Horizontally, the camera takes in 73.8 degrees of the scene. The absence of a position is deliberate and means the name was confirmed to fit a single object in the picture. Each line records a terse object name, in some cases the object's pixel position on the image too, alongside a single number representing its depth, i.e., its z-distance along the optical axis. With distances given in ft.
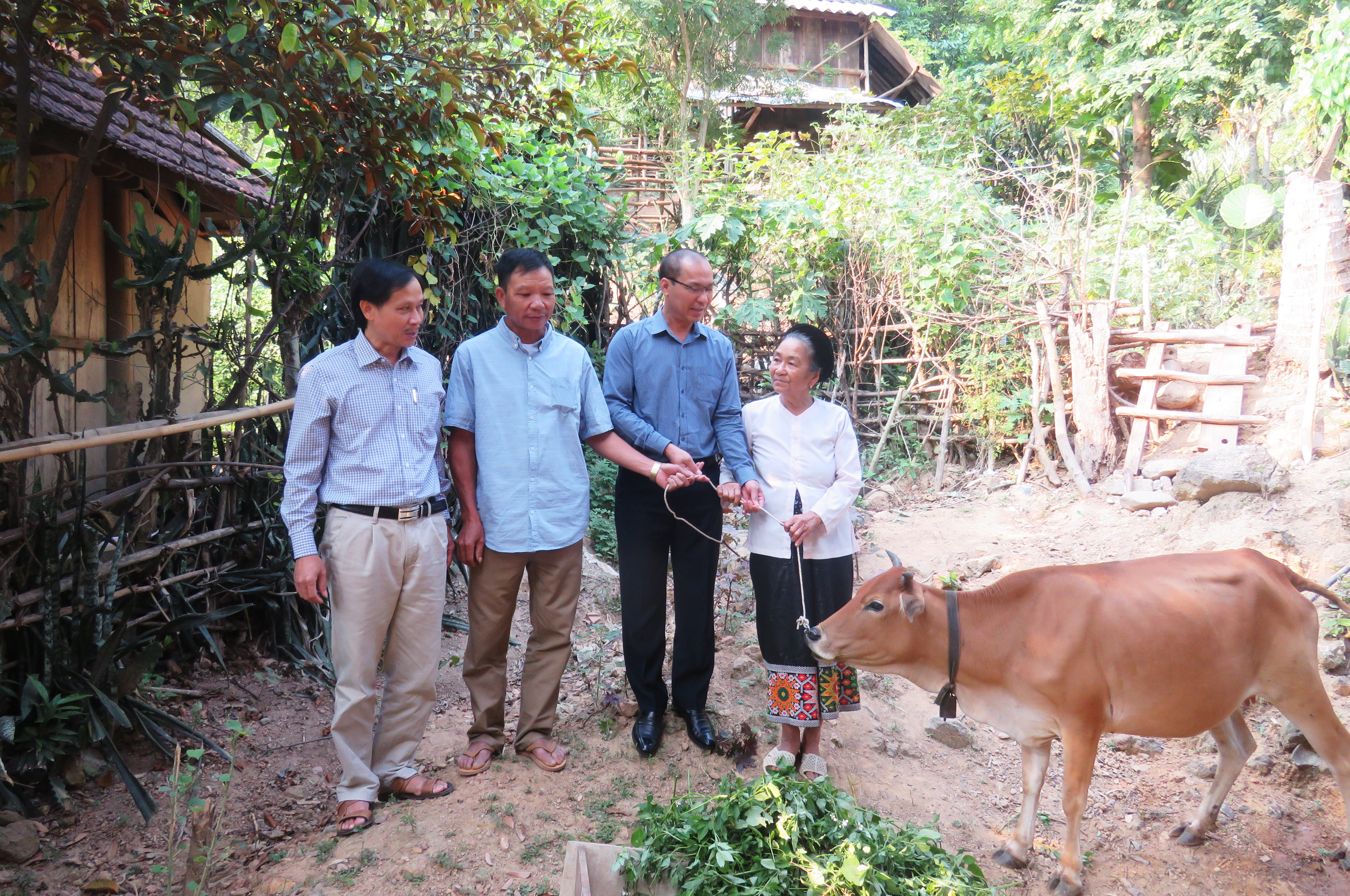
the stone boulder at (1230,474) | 23.95
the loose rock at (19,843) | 9.98
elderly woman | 12.09
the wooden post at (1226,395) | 28.60
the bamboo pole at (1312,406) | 25.93
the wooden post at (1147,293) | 30.76
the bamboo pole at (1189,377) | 28.71
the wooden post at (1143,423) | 29.37
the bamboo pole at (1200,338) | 29.25
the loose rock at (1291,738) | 13.99
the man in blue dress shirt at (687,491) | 12.39
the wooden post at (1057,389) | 31.12
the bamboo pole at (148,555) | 11.59
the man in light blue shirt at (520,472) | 11.66
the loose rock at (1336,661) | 16.14
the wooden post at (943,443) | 34.14
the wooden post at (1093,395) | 30.58
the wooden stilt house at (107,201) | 14.43
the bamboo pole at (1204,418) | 28.09
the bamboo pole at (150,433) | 9.13
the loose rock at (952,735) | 15.70
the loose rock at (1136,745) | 15.53
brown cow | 10.75
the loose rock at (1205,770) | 14.17
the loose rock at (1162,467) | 28.09
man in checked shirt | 10.49
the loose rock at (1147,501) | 26.55
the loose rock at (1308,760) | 13.58
